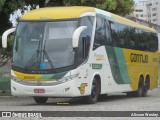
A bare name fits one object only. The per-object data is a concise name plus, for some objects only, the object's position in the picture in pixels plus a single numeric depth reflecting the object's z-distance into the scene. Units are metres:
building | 131.38
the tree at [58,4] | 24.50
